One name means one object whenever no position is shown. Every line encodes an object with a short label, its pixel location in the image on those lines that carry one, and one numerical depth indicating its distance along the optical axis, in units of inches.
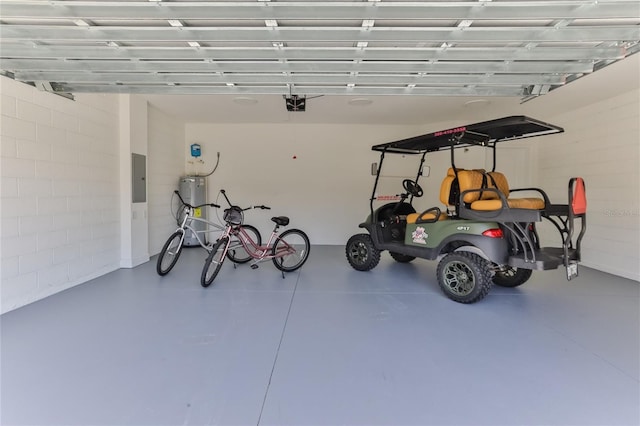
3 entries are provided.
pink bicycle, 141.6
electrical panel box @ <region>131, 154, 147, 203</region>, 172.2
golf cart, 113.3
